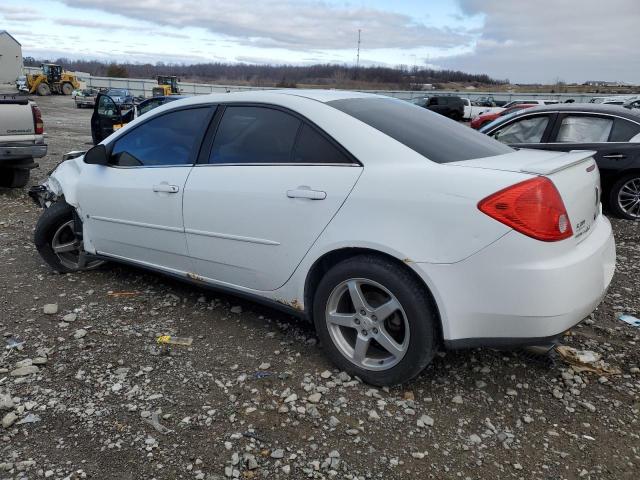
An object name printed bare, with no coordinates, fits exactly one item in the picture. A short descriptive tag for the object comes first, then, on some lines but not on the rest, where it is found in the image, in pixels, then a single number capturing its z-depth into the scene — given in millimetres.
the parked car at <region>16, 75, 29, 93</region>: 47256
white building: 41812
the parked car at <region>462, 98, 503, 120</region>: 31539
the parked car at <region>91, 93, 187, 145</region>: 10434
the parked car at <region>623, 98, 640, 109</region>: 25556
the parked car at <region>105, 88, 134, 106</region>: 28812
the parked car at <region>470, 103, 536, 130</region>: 18594
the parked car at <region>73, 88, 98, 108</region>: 38094
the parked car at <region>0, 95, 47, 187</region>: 7887
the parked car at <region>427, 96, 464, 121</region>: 31453
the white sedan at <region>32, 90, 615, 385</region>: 2465
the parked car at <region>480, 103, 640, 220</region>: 6996
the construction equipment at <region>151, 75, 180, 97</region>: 41125
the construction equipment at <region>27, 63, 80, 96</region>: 46312
